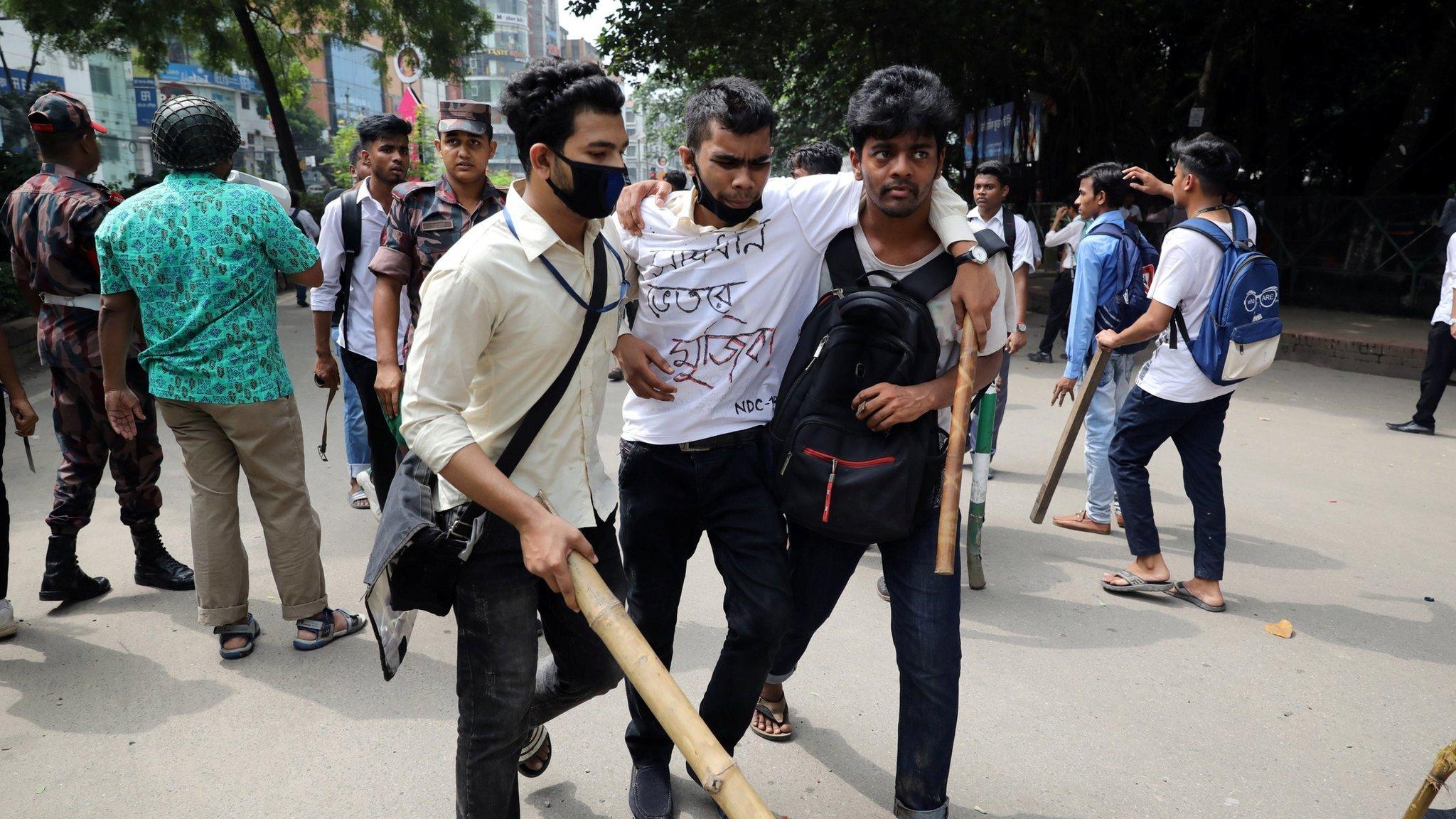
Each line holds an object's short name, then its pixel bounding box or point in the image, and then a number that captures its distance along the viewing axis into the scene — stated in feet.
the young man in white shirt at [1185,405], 12.85
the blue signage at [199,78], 199.67
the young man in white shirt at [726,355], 8.06
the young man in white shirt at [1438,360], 23.35
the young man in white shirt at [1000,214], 18.44
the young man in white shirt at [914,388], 7.66
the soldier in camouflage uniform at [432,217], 12.09
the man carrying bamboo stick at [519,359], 6.34
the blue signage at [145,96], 154.20
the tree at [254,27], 52.90
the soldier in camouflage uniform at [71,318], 12.72
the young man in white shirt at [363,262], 14.53
